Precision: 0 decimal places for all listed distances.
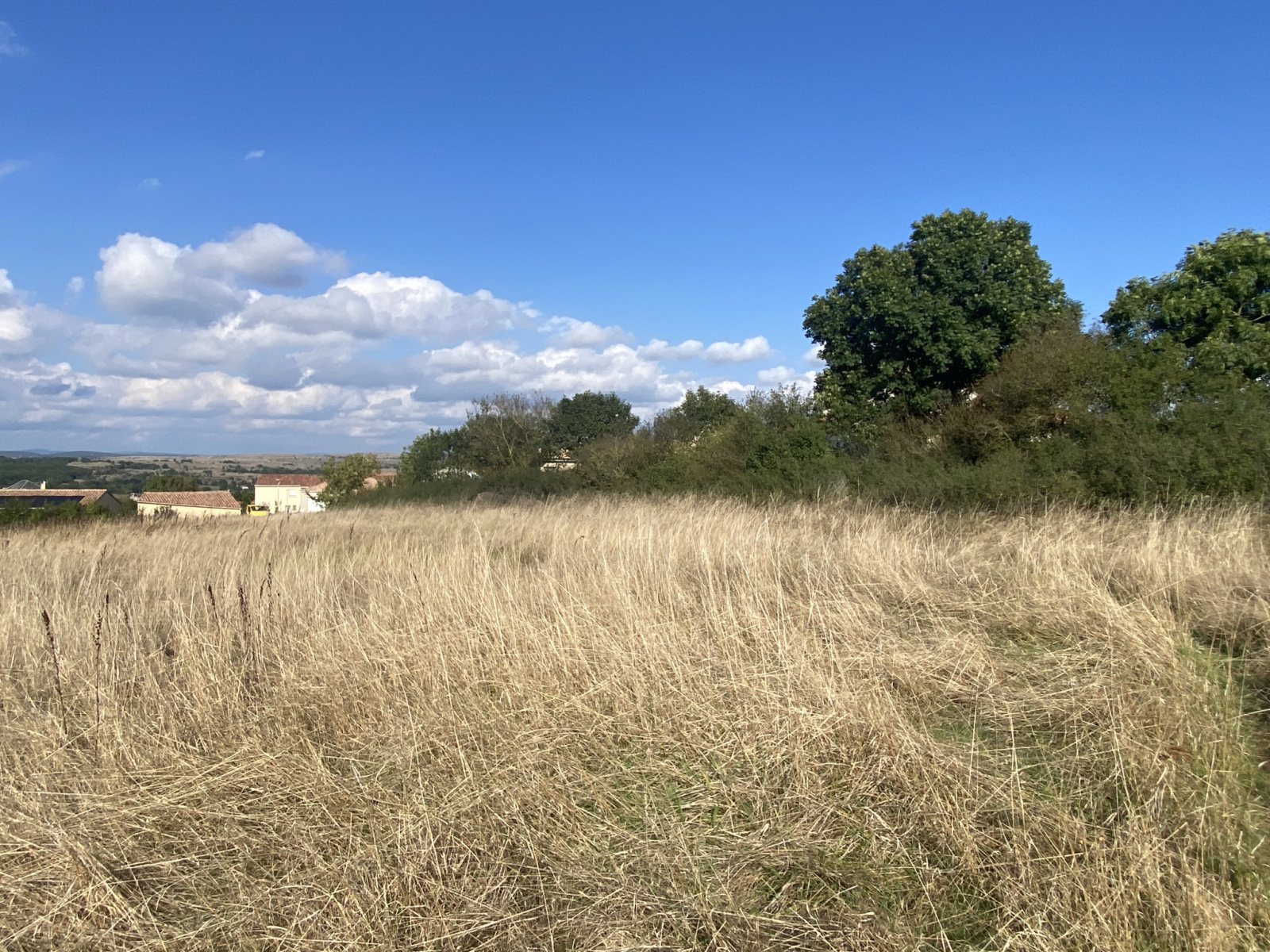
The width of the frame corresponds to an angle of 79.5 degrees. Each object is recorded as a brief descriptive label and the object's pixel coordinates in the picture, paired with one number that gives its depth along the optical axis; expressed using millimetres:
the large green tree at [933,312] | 19109
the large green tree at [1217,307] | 15992
